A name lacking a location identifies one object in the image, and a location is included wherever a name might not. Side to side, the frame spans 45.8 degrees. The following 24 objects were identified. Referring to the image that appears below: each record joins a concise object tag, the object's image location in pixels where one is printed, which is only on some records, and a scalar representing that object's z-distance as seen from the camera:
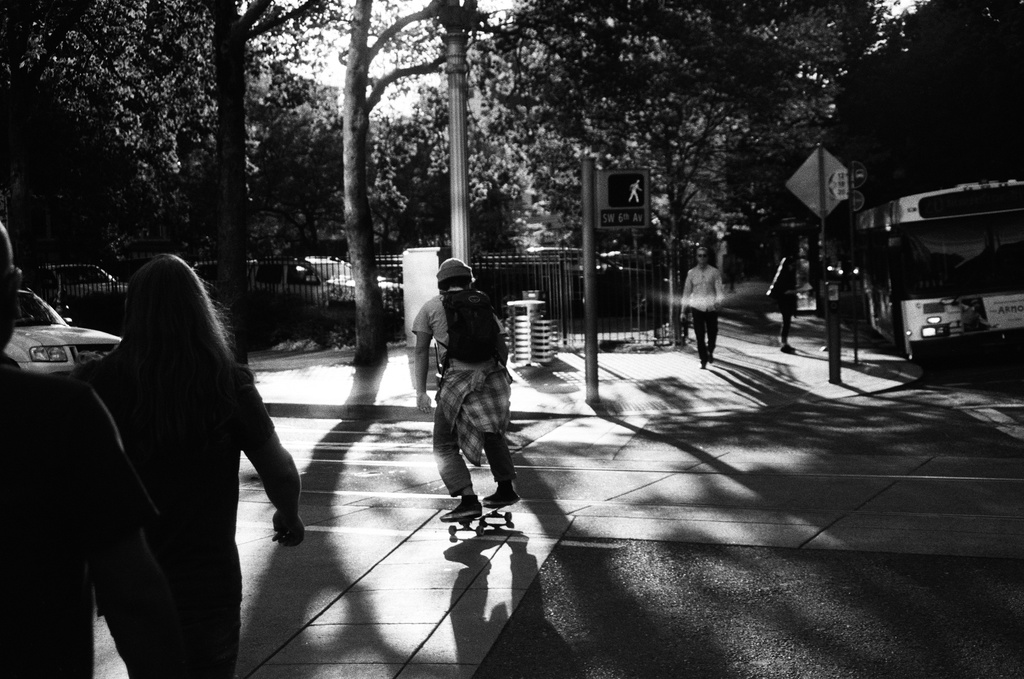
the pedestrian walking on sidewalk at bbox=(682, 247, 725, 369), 17.44
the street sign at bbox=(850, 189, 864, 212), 21.26
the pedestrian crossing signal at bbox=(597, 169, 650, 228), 13.73
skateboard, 7.28
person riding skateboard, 7.35
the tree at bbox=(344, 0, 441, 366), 18.44
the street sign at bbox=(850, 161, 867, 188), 18.44
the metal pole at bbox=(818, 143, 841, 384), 15.31
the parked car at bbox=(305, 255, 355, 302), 26.42
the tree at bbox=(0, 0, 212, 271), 21.28
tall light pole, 14.16
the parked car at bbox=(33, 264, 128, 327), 26.59
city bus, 16.61
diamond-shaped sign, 15.34
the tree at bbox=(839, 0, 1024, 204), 33.44
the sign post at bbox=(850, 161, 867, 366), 17.23
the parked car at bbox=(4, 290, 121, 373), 12.98
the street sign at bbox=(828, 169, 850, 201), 15.63
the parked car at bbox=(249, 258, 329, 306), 26.38
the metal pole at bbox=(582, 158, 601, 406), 13.60
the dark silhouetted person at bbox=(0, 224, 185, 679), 2.04
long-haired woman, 3.30
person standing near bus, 20.02
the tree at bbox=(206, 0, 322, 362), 16.50
